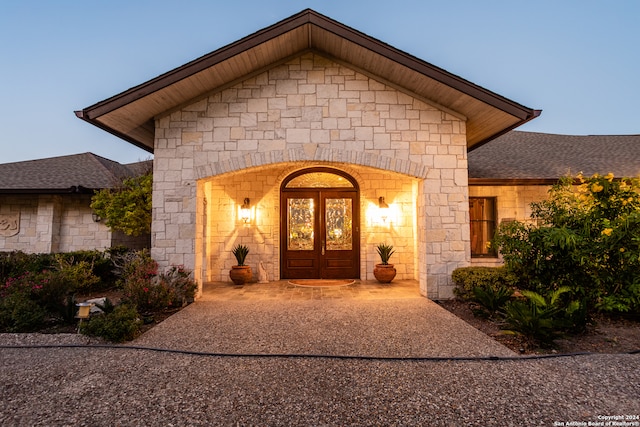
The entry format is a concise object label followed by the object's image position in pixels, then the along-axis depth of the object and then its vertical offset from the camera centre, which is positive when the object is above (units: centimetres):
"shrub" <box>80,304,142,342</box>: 388 -124
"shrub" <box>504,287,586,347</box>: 366 -110
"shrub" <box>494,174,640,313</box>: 455 -26
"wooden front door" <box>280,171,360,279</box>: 880 -9
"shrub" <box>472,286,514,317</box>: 496 -112
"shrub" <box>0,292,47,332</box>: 440 -126
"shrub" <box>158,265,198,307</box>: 573 -104
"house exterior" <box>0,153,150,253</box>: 890 +32
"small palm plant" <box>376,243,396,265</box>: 805 -62
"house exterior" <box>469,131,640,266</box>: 814 +143
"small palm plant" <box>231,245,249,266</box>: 798 -65
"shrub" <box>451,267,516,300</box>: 557 -89
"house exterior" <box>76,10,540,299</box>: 624 +207
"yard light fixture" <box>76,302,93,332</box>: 419 -111
